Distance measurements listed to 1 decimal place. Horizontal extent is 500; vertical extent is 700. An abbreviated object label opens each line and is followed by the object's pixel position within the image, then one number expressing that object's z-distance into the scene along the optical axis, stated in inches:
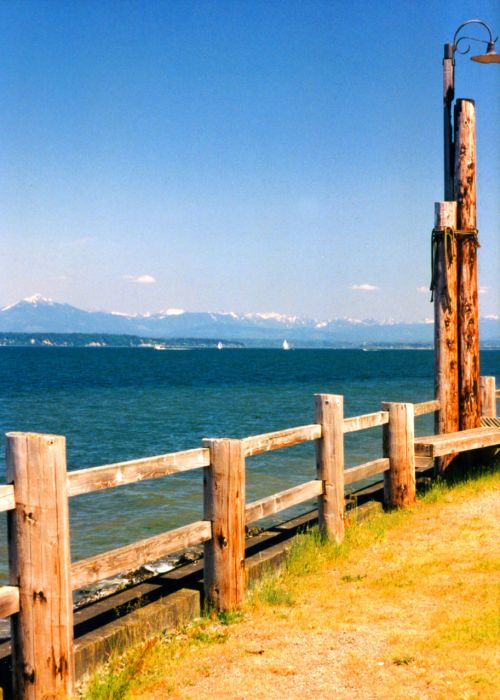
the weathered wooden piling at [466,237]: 414.9
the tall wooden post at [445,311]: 413.4
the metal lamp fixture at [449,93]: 424.5
